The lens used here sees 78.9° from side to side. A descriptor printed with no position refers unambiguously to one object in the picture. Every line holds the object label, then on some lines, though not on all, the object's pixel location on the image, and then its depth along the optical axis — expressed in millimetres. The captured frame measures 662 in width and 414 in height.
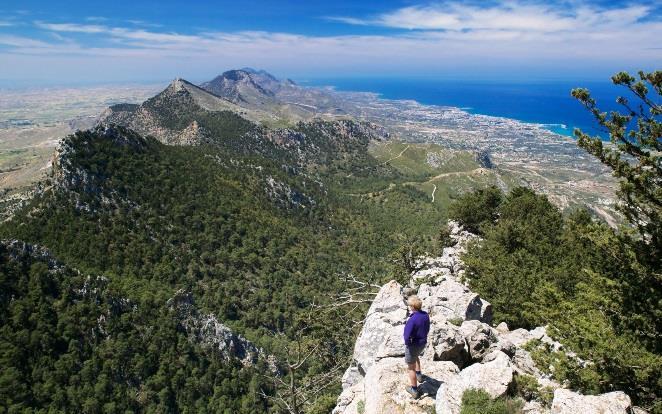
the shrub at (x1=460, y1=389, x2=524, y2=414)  13500
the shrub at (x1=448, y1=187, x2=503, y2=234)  64375
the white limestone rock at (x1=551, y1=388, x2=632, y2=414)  12359
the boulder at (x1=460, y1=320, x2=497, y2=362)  20375
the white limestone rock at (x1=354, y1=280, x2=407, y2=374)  19625
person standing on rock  15117
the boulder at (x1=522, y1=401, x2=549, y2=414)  14086
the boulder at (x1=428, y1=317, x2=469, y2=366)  19109
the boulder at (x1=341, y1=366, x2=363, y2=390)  24130
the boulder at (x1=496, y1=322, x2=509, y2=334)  28047
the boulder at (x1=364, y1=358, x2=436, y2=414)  15305
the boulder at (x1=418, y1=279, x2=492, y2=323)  26125
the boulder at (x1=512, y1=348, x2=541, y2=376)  19316
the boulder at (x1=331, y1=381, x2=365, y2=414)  17688
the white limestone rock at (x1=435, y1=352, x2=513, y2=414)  14259
